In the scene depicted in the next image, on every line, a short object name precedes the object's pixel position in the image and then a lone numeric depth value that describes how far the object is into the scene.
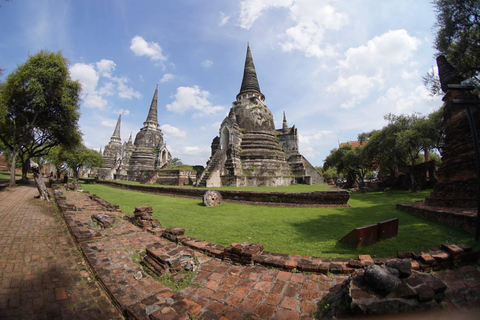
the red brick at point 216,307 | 2.40
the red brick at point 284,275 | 2.98
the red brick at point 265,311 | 2.29
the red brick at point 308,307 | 2.34
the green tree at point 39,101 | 15.84
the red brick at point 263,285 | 2.79
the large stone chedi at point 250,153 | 18.31
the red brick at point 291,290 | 2.63
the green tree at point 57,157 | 26.88
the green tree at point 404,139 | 14.83
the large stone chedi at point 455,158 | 6.79
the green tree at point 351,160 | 20.87
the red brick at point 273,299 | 2.50
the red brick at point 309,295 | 2.56
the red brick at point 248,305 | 2.40
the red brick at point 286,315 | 2.24
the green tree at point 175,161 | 52.18
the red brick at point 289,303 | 2.41
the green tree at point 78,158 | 25.48
